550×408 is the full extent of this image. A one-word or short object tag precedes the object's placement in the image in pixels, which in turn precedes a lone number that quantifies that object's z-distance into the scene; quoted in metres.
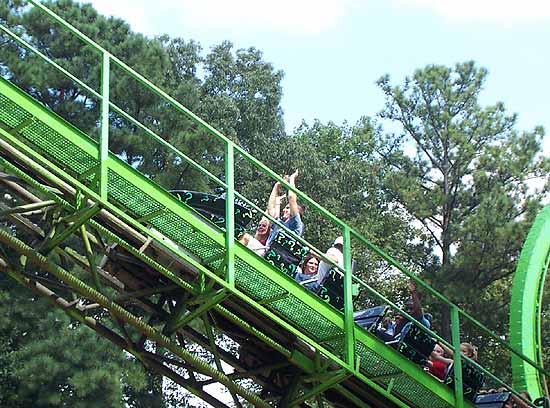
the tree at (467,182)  24.91
